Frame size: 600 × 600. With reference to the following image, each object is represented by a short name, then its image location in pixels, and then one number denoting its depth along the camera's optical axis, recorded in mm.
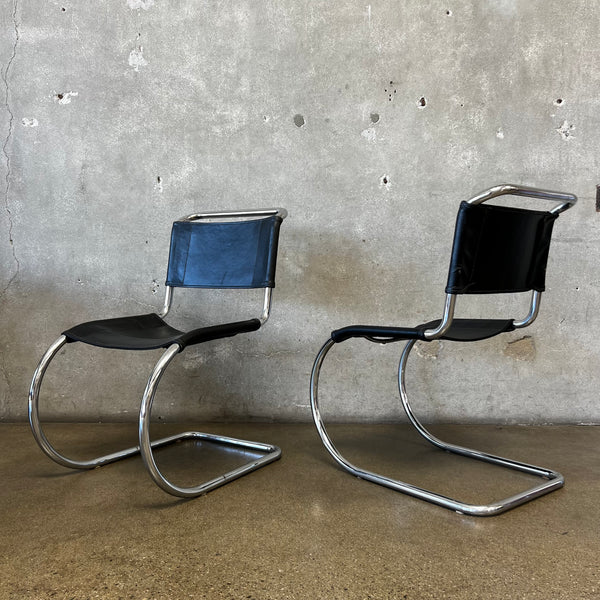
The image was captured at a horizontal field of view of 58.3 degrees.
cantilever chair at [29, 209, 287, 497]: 1427
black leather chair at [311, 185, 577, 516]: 1260
